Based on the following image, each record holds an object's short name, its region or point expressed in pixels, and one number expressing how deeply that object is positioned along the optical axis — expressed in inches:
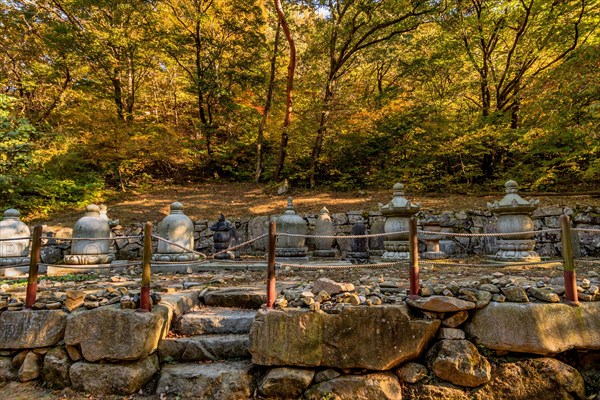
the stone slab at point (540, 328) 134.0
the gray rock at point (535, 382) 131.1
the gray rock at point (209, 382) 131.0
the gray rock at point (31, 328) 147.0
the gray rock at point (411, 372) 135.5
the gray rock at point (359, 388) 129.8
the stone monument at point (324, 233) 340.2
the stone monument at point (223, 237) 327.4
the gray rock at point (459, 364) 132.7
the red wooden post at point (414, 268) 143.8
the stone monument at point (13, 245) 277.8
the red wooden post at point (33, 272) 153.3
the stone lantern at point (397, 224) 280.5
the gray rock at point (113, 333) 138.6
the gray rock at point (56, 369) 143.4
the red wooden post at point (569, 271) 139.4
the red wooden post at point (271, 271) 147.0
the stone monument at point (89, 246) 283.1
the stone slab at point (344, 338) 135.4
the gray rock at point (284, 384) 132.5
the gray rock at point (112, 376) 136.3
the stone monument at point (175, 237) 281.1
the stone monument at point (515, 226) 260.1
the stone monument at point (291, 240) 304.7
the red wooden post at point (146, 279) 146.4
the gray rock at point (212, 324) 156.6
